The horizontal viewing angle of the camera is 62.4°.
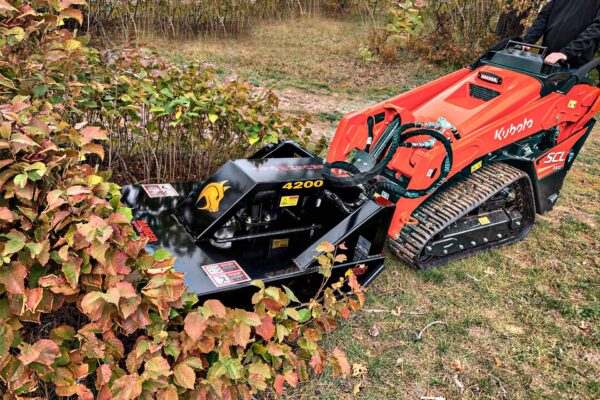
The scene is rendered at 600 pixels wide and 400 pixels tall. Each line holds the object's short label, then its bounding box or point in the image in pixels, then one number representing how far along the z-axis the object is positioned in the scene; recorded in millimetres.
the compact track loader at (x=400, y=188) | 3025
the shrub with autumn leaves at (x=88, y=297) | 1748
